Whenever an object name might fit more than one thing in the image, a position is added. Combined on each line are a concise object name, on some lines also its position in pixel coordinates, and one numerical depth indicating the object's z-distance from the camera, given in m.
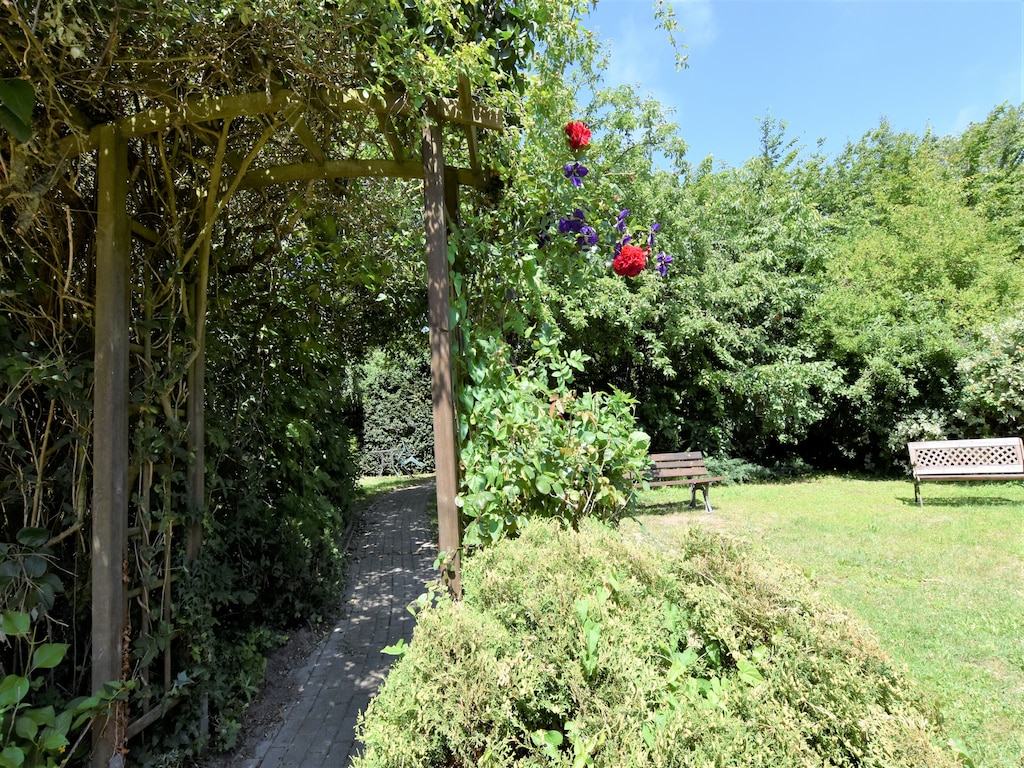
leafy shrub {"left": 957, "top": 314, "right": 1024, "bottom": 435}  9.22
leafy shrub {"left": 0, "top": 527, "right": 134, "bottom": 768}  1.70
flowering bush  2.92
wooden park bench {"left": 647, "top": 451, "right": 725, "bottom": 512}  8.04
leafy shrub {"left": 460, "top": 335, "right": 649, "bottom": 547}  2.30
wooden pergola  2.04
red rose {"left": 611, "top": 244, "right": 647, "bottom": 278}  2.96
